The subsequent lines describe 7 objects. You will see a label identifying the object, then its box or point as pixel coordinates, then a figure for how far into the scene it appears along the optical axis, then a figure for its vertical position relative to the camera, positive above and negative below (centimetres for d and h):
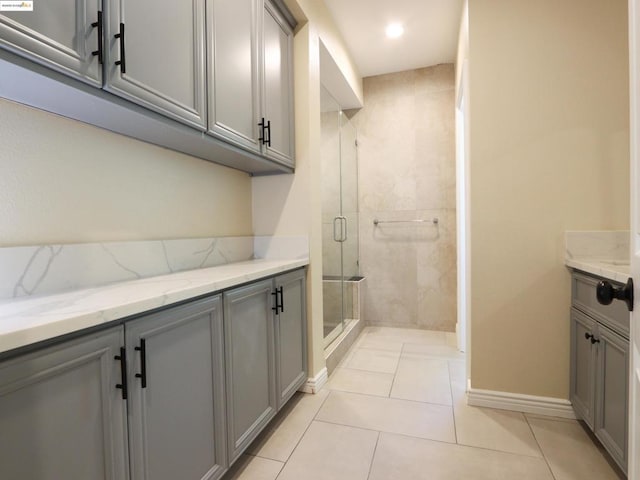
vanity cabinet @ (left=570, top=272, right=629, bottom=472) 136 -62
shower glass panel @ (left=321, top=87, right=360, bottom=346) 289 +16
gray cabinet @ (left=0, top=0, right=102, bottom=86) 77 +50
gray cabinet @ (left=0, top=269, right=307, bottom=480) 71 -45
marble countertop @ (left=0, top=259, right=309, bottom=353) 69 -18
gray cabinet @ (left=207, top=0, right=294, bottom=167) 150 +82
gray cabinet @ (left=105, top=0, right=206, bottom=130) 101 +63
